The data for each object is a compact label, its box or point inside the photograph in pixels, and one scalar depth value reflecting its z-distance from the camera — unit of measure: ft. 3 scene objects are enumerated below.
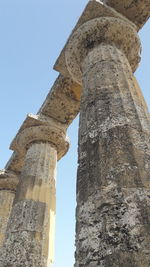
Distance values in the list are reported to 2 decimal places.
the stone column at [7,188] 42.63
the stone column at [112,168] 10.14
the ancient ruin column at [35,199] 24.59
